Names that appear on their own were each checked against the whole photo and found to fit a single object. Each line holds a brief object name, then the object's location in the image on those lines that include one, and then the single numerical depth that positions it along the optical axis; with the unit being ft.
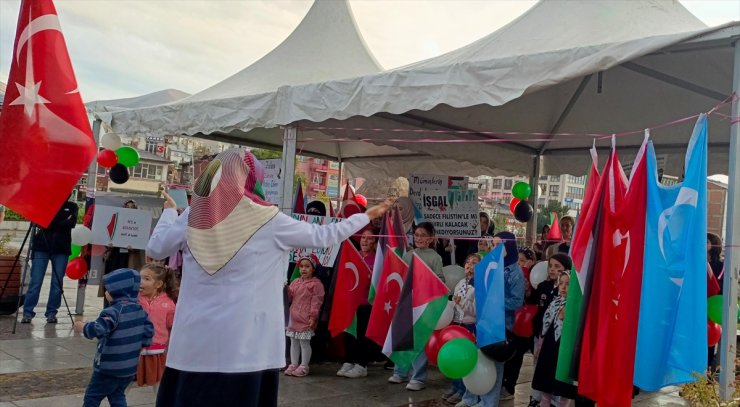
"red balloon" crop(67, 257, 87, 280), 29.40
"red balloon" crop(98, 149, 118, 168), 32.01
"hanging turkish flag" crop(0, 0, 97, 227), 12.35
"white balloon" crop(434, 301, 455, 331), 20.18
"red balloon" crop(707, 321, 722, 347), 20.70
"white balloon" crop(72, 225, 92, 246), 29.09
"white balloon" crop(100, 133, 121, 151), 31.40
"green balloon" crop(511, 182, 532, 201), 36.88
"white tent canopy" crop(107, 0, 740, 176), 17.37
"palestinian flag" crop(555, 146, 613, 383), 15.64
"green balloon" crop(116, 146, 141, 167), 32.65
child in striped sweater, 14.20
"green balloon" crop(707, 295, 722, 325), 20.25
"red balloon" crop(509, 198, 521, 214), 41.95
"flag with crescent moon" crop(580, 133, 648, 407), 14.62
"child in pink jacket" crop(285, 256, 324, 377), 23.53
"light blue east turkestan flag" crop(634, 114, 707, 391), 14.26
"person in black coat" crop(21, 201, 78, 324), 29.35
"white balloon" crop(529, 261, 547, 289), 21.25
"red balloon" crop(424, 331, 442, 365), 19.53
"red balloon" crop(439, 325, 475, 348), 18.86
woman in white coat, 10.73
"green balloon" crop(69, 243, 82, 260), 31.60
